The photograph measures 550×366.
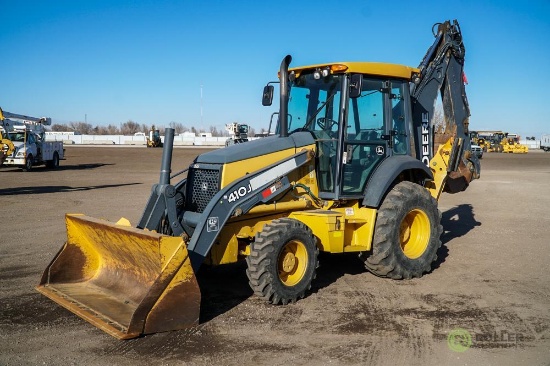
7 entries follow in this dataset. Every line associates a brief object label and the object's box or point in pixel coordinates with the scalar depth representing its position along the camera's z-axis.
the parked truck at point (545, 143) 76.44
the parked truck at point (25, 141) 26.72
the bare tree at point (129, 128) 150.64
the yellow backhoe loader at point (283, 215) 5.54
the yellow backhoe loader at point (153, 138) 68.38
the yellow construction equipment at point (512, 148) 62.41
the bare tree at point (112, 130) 148.99
